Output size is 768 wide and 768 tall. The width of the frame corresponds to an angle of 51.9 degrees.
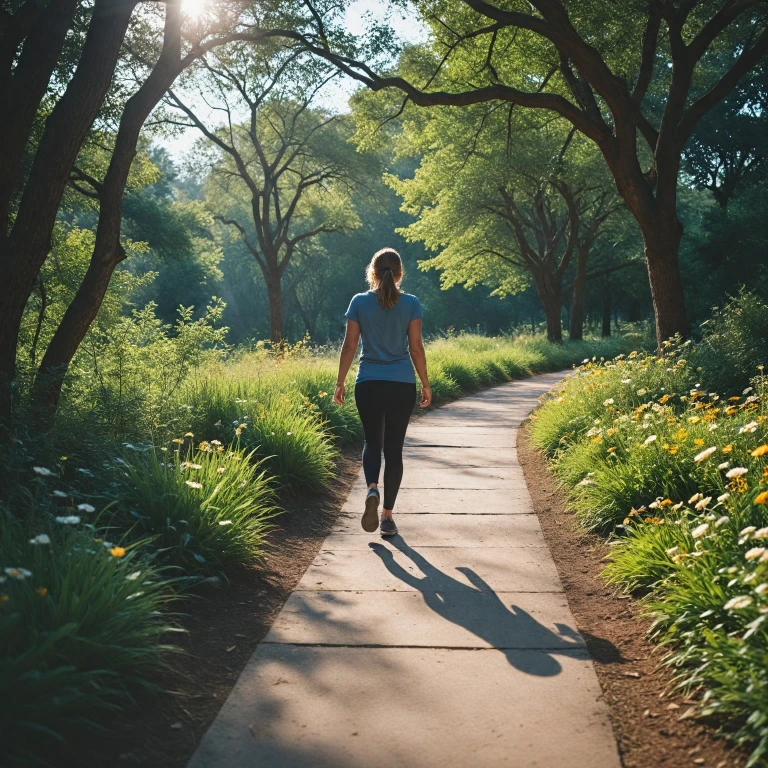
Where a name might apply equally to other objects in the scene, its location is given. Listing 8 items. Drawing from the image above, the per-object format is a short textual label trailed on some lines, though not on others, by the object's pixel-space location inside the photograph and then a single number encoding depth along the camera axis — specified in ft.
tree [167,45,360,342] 79.66
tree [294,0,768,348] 37.55
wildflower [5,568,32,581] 9.55
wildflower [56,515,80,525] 11.19
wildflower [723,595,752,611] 9.71
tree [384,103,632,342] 76.84
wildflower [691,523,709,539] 12.01
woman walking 19.34
